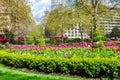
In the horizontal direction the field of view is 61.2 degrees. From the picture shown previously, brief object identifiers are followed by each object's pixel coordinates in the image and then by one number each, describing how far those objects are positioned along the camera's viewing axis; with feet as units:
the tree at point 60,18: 36.97
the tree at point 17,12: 38.65
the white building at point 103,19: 37.06
